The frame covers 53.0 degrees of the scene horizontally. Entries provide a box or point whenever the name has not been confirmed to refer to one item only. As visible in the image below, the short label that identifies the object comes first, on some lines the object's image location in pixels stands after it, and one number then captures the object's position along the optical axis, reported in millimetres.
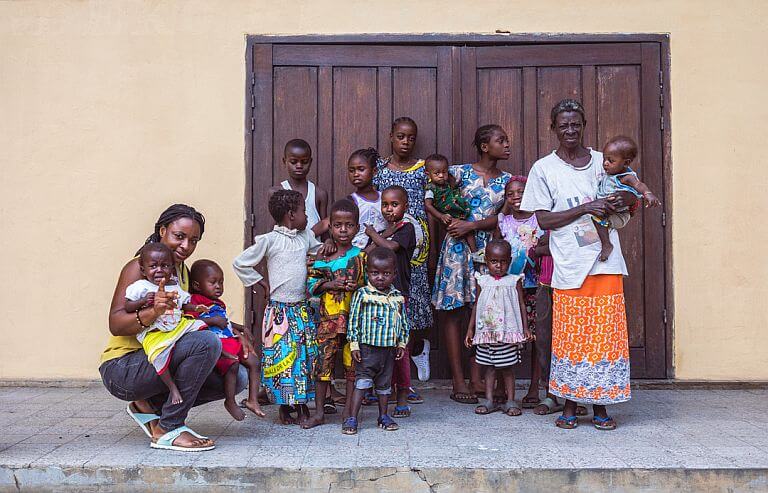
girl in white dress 4602
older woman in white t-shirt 4168
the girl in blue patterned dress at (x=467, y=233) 4938
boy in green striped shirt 4105
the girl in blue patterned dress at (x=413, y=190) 5000
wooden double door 5496
